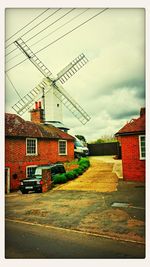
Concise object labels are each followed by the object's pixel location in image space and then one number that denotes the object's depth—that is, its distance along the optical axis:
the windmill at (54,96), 22.69
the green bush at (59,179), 15.58
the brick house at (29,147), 16.06
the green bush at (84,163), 21.05
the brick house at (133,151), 14.20
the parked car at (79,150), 27.80
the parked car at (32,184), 13.45
